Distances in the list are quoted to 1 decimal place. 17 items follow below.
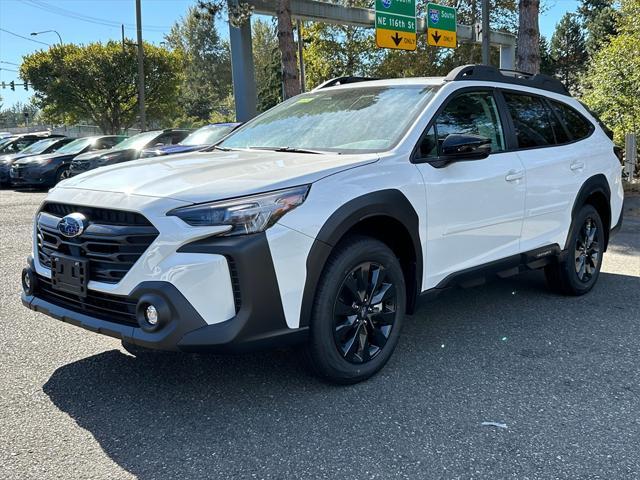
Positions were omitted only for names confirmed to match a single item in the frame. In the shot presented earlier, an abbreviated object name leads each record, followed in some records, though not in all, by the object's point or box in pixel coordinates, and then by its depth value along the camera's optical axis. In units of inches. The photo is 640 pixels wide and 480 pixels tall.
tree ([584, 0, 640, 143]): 502.6
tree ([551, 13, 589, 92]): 1923.0
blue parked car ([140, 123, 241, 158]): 458.6
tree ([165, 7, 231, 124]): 2923.2
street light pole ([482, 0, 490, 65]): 667.4
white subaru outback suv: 108.8
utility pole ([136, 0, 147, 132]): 927.7
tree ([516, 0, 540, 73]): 437.4
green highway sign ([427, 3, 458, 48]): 759.7
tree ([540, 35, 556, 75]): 1653.2
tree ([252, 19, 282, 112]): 1827.1
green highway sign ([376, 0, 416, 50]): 701.9
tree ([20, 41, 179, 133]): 1407.5
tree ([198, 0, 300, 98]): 509.4
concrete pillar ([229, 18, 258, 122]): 592.7
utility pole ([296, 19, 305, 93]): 1062.6
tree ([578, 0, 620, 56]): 1609.3
